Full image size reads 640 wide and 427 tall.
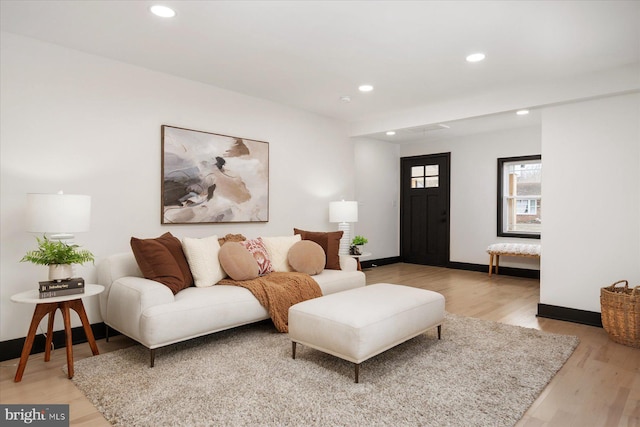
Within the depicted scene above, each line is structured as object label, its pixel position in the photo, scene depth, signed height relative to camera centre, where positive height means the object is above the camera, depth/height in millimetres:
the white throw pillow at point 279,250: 4047 -453
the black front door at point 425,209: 7129 -30
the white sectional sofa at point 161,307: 2719 -755
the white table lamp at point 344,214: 5275 -92
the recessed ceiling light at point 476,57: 3287 +1291
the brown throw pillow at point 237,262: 3499 -501
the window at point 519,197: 6234 +175
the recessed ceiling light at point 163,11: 2551 +1306
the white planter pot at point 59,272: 2701 -454
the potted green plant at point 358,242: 5336 -481
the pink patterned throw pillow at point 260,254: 3820 -467
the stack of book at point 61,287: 2578 -545
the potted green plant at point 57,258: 2668 -353
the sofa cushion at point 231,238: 3870 -319
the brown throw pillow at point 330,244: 4348 -418
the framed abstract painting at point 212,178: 3834 +312
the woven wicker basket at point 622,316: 3135 -887
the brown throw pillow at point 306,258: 3990 -523
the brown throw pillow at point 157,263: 3074 -450
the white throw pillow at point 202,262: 3393 -485
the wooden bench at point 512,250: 5688 -639
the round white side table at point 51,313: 2525 -729
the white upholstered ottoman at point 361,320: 2443 -770
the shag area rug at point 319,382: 2055 -1100
